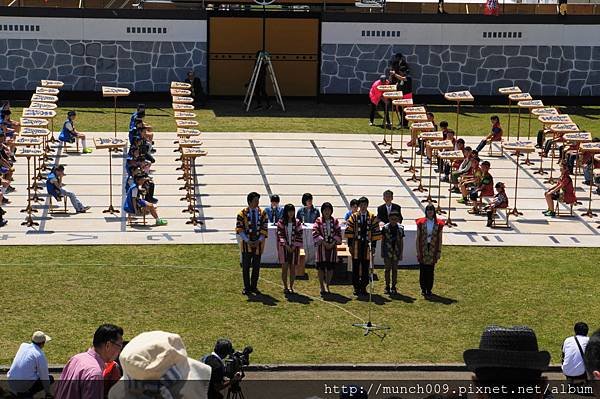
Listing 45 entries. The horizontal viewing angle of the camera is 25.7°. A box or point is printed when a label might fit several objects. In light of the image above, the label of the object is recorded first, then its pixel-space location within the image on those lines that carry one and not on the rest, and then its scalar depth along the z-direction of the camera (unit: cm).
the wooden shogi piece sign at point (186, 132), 2956
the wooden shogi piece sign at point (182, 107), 3288
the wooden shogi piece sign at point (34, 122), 3000
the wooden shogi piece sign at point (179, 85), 3569
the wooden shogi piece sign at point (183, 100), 3388
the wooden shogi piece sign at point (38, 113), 3105
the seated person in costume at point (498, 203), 2609
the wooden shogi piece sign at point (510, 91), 3558
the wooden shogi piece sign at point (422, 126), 3009
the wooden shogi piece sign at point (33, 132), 2791
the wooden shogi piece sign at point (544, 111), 3262
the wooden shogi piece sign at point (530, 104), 3391
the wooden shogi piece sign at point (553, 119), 3183
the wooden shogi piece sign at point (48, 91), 3450
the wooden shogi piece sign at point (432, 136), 2917
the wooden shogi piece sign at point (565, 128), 3095
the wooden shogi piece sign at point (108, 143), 2661
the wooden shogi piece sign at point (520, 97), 3459
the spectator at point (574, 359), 1574
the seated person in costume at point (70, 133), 3266
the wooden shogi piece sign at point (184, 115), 3173
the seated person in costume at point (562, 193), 2738
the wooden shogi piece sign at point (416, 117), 3102
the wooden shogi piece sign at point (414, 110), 3158
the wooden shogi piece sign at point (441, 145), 2850
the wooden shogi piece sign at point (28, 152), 2589
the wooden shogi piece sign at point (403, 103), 3331
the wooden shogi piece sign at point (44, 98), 3338
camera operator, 1295
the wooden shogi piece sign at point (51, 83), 3575
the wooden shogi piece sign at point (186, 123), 3081
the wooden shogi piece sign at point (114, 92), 3344
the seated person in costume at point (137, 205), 2577
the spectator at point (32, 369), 1433
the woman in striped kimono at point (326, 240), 2109
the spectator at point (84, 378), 973
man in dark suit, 2267
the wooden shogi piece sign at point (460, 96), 3293
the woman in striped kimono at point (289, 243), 2102
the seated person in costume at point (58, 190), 2667
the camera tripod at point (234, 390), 1354
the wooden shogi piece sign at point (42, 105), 3259
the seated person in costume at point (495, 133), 3369
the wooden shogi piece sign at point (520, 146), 2825
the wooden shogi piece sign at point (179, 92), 3488
